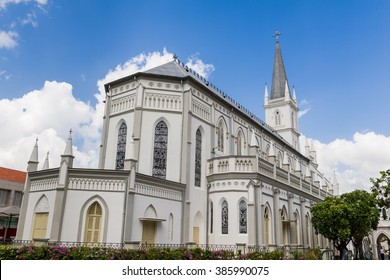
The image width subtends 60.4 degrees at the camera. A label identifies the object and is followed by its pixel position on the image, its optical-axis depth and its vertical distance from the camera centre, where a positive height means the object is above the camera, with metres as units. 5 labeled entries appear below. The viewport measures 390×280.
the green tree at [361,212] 26.91 +2.51
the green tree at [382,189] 24.88 +4.07
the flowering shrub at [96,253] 13.67 -0.65
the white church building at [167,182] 20.20 +3.77
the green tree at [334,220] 26.34 +1.82
